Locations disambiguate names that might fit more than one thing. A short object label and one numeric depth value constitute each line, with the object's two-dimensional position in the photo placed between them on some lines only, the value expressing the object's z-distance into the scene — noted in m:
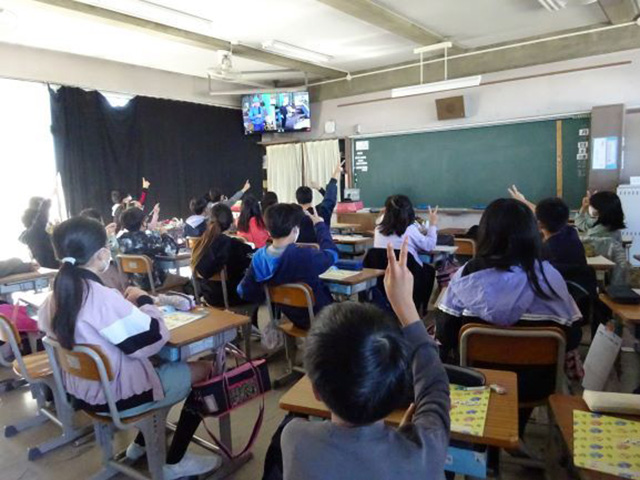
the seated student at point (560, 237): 3.02
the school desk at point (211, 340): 2.05
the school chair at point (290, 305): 2.77
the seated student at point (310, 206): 4.70
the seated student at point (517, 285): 1.92
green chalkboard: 5.86
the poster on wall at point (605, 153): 5.31
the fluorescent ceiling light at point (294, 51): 5.52
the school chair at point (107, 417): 1.81
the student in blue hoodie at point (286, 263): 2.88
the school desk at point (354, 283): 3.12
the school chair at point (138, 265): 3.97
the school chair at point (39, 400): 2.34
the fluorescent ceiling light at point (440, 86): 5.15
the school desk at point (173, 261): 4.39
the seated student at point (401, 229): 3.81
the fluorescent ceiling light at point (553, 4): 4.36
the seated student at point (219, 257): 3.62
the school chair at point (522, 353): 1.81
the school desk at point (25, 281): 3.63
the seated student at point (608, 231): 3.73
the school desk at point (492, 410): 1.10
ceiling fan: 5.77
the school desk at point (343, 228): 6.35
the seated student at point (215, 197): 6.27
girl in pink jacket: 1.81
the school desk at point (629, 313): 2.14
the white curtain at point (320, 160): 7.85
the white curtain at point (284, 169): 8.30
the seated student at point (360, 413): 0.83
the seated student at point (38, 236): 4.21
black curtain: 6.28
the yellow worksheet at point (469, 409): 1.14
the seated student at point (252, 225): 4.68
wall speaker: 6.40
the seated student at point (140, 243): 4.22
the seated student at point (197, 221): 5.18
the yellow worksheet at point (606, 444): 1.04
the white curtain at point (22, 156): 5.73
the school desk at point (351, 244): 5.23
